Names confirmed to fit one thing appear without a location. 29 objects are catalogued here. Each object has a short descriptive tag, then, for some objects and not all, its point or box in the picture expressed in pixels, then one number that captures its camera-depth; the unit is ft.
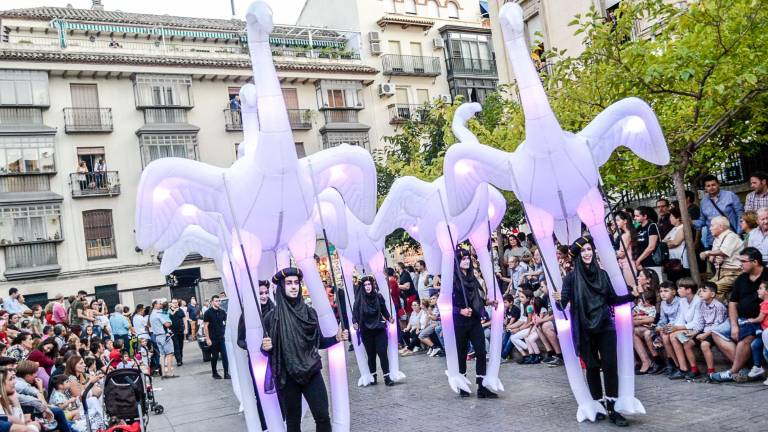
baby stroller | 30.11
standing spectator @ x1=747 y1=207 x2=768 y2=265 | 30.09
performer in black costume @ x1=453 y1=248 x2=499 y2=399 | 31.68
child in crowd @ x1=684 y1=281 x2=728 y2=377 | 28.96
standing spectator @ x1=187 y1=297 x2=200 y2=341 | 81.49
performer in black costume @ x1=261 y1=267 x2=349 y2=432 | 20.79
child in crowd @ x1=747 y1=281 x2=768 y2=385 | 26.45
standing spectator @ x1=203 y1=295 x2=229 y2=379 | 48.62
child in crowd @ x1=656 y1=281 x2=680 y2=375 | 30.96
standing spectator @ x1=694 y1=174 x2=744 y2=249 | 36.96
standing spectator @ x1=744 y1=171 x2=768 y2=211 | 34.91
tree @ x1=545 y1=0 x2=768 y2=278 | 31.37
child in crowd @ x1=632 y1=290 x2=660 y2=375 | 32.27
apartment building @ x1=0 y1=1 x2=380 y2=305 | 92.79
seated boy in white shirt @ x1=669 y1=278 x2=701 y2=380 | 29.81
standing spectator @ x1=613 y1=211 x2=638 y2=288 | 37.80
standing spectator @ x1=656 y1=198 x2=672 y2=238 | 39.75
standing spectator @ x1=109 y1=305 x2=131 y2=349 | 59.20
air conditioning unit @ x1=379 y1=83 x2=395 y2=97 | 119.96
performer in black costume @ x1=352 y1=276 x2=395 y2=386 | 38.81
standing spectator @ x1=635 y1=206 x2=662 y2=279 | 37.37
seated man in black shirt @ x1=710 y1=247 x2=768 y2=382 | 27.58
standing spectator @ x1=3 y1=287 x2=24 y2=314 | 58.08
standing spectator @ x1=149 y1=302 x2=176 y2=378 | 56.44
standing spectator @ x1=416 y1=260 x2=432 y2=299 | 55.21
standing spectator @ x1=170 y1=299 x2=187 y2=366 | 62.03
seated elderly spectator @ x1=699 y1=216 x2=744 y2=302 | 32.04
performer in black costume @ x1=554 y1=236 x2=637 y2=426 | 24.22
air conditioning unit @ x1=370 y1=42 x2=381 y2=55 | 122.01
